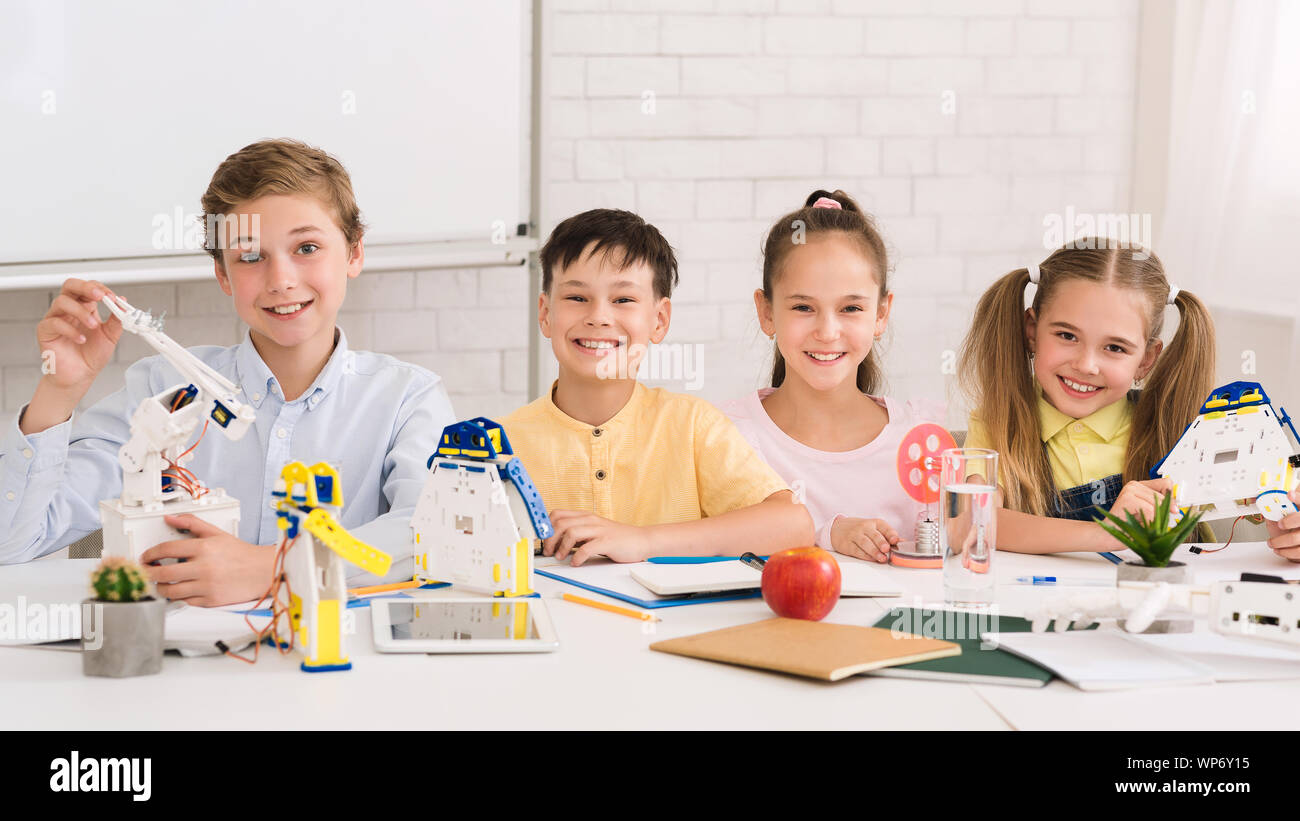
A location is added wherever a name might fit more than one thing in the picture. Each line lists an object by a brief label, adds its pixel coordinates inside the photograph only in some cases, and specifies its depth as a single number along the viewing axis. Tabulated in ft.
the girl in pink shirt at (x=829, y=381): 6.53
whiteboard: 8.29
